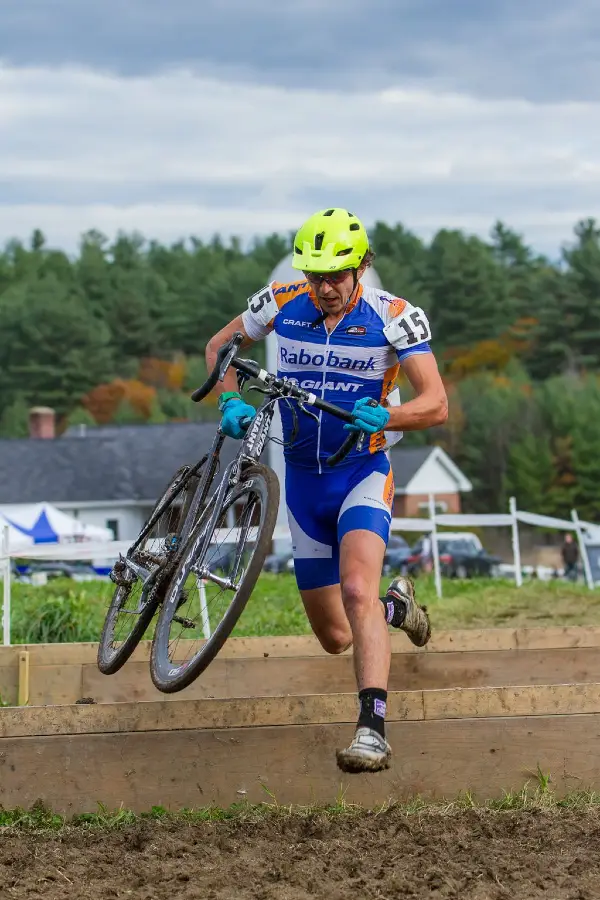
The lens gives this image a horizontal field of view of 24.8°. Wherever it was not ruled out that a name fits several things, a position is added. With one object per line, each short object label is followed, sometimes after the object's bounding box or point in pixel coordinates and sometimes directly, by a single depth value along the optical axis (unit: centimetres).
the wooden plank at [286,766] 585
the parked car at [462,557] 4072
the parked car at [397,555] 3948
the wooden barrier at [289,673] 804
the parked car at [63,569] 3404
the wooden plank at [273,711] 592
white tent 3075
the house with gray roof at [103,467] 6475
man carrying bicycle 605
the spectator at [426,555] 3872
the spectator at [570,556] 3878
